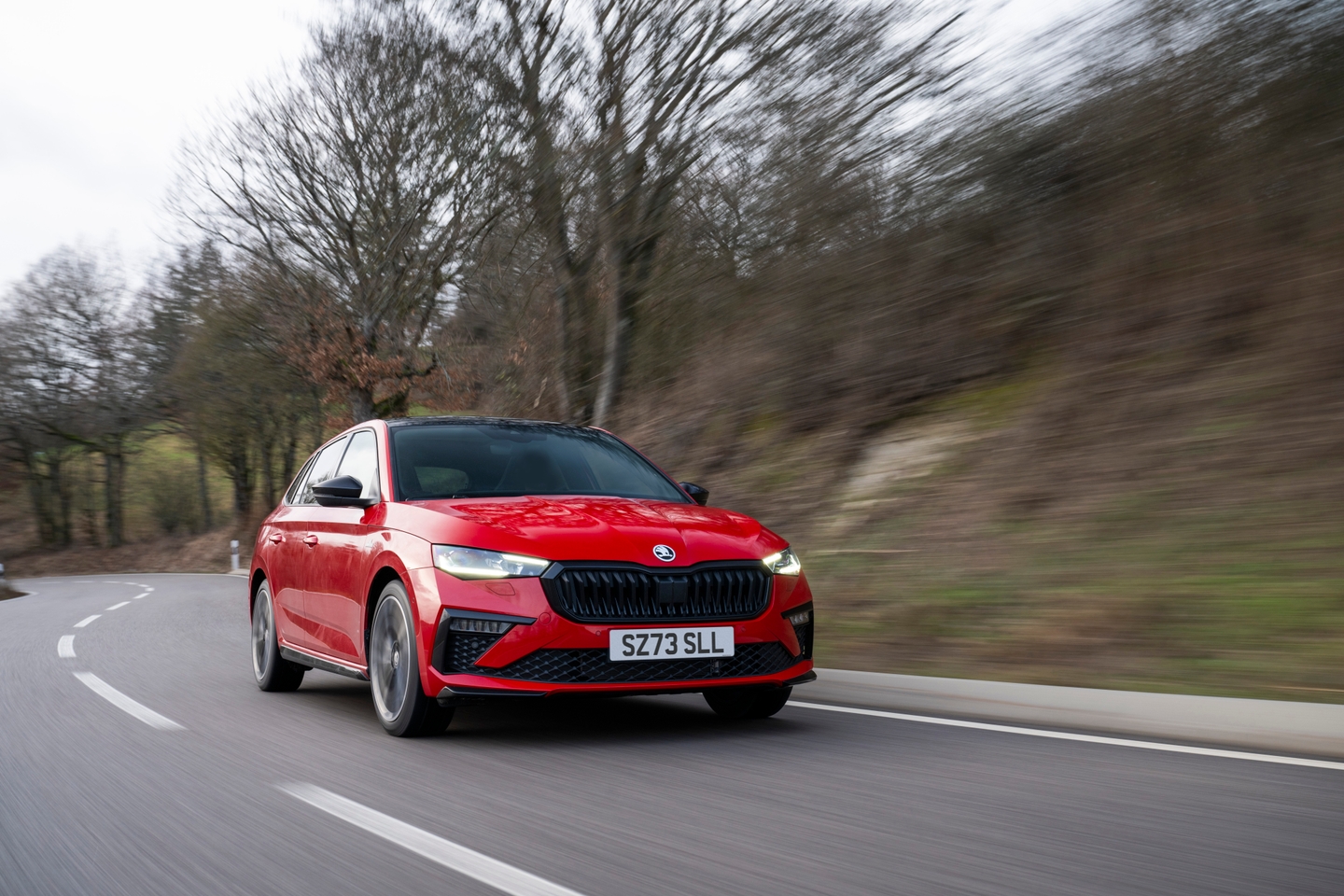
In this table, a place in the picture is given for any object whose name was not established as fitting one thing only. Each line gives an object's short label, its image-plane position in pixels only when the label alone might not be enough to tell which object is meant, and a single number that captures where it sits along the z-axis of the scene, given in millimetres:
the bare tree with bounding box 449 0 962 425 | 13227
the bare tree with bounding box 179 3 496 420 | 22984
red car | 5406
